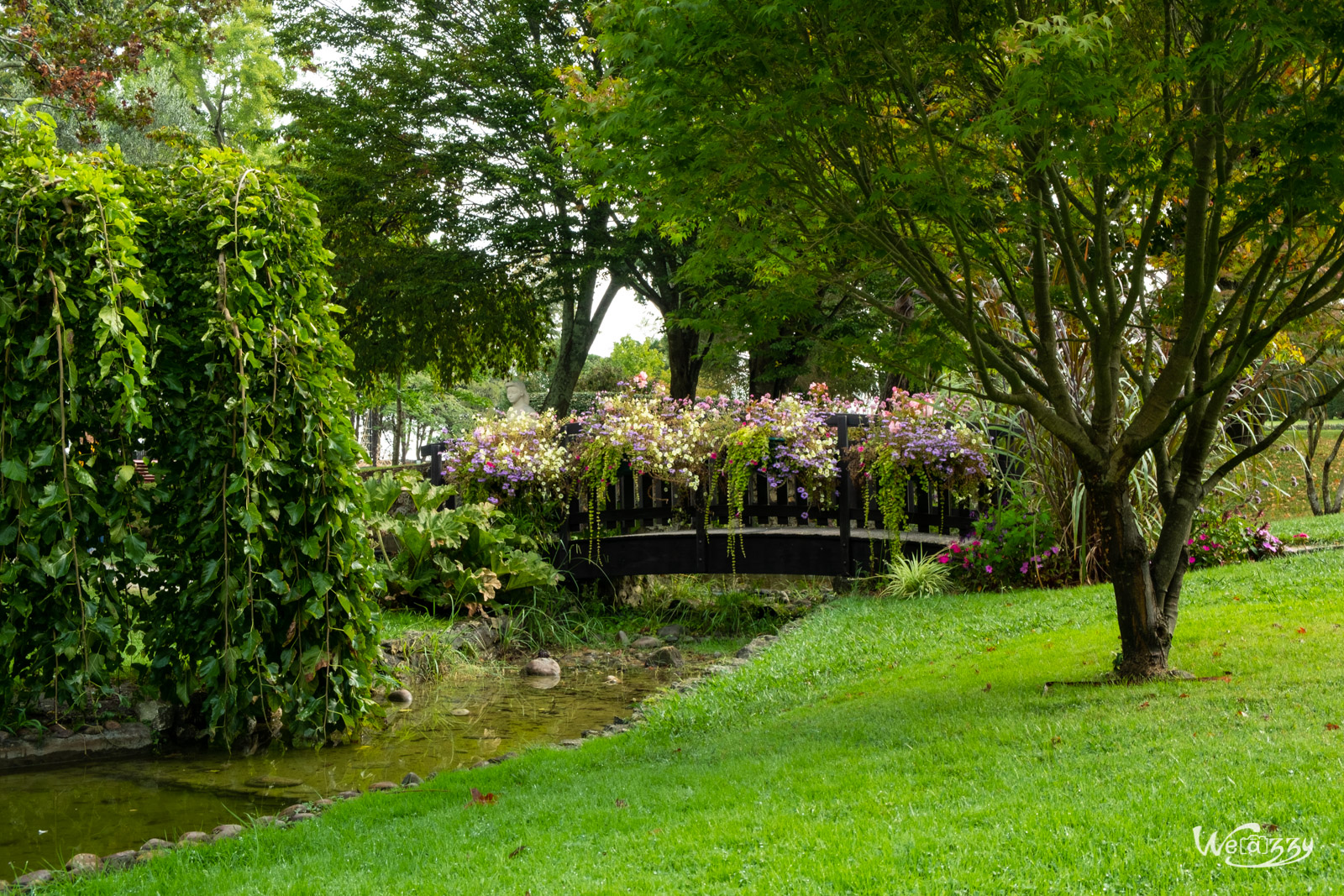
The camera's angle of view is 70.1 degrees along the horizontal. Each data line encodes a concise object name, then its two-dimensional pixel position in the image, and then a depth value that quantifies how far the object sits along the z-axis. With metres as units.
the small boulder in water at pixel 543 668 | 7.92
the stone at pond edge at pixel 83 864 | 3.55
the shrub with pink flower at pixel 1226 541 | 7.89
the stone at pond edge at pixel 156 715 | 5.63
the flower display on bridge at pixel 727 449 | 8.73
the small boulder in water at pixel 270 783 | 4.95
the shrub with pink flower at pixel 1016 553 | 8.05
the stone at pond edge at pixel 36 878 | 3.42
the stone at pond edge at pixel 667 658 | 8.23
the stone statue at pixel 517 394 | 28.27
